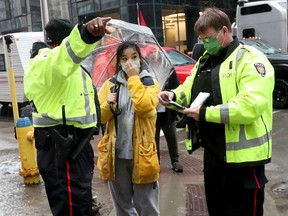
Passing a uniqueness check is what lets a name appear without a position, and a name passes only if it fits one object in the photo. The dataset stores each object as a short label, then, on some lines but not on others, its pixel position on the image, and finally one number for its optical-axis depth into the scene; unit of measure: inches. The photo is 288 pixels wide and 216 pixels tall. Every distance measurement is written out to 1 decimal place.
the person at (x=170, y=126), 200.0
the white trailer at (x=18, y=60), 498.3
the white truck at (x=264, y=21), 539.8
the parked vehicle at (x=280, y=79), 413.1
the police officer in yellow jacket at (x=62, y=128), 107.4
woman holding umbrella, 128.4
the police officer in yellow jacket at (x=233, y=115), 93.3
